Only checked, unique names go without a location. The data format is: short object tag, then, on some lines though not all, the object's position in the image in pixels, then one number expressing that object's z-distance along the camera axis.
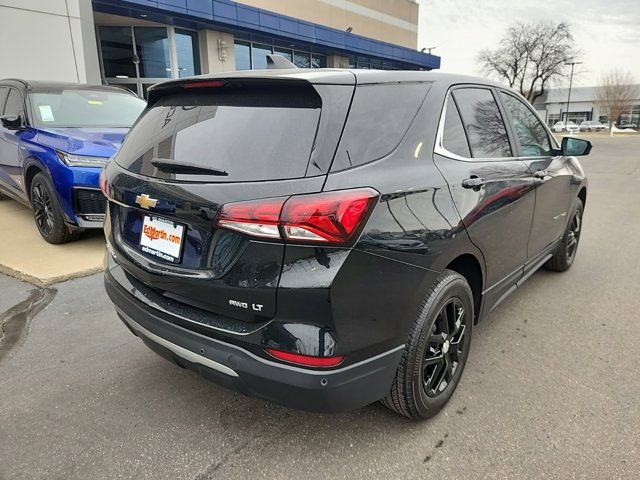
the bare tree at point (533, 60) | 46.84
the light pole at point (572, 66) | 48.10
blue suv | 4.69
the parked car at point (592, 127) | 62.62
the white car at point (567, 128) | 59.11
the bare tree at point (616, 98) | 62.88
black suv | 1.77
